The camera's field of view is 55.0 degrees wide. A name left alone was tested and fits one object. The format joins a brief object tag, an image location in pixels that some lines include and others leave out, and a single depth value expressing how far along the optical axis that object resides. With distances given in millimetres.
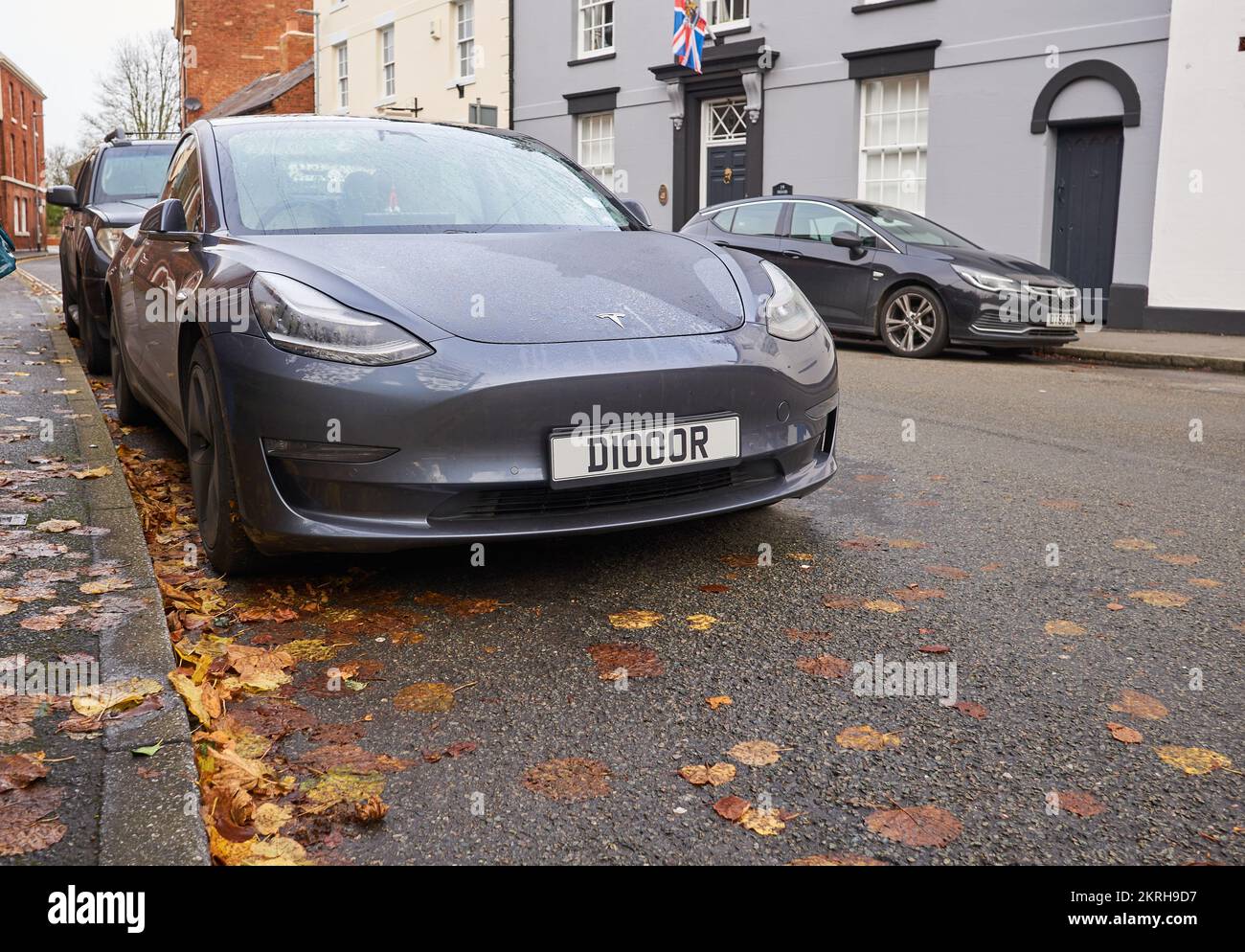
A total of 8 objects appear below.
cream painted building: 25266
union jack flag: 18953
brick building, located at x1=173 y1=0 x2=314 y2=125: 48906
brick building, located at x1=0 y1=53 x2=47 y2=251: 60562
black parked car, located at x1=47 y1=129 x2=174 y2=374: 8297
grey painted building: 14516
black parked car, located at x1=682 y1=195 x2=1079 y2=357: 11344
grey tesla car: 3252
